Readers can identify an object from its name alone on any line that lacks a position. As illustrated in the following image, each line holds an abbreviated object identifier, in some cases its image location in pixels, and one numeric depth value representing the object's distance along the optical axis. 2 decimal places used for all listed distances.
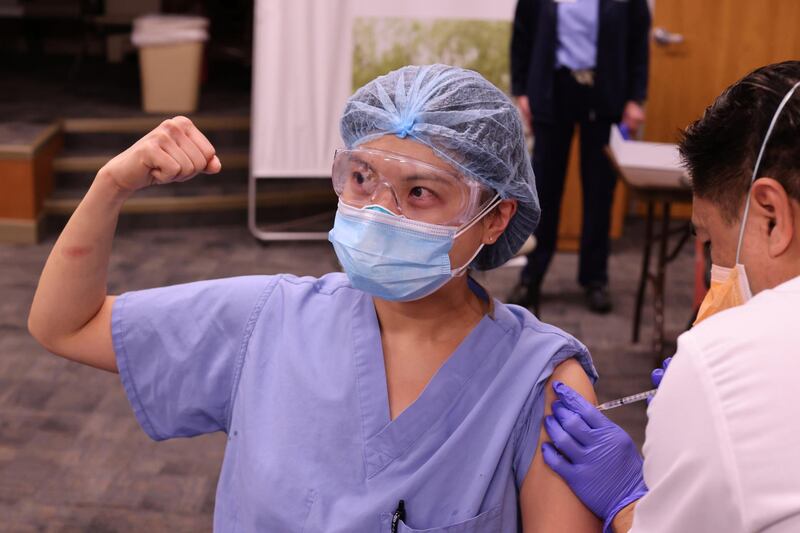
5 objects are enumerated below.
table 3.71
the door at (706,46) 5.61
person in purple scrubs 1.46
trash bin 5.89
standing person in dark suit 4.24
